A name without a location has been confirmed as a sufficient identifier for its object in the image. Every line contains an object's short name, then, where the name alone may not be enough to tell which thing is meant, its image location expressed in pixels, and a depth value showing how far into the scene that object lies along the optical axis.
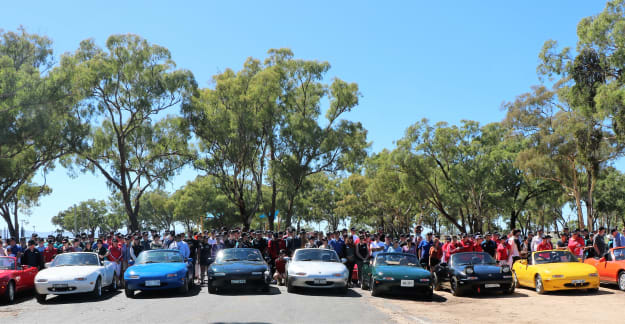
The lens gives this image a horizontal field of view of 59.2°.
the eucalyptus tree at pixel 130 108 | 34.81
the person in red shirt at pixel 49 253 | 19.03
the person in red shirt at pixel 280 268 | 18.52
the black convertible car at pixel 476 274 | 15.66
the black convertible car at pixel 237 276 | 15.55
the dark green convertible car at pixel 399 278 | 15.19
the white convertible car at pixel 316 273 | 15.35
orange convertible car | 15.93
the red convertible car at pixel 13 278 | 14.66
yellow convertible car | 15.25
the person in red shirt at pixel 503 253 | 18.44
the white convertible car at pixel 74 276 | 14.52
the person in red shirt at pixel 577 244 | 19.39
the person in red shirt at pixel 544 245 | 18.50
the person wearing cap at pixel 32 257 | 17.62
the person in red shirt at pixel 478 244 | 18.73
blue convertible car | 14.93
